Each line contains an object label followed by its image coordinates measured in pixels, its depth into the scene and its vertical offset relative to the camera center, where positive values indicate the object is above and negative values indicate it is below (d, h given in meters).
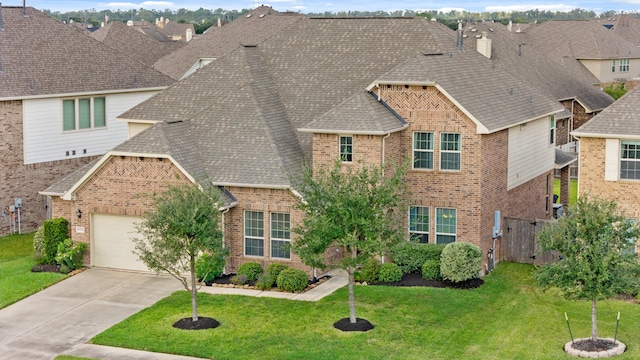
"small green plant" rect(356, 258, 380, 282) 31.88 -3.71
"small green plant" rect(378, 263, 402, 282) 31.80 -3.71
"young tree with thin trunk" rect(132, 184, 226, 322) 26.61 -2.00
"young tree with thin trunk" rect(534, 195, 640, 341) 24.91 -2.49
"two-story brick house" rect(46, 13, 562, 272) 32.53 +0.29
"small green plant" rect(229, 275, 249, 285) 31.55 -3.91
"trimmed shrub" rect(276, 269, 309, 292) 30.66 -3.81
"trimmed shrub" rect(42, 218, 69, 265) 33.81 -2.80
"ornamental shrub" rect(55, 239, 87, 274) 33.31 -3.29
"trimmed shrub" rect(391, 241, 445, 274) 32.34 -3.22
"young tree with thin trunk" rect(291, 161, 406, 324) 26.64 -1.72
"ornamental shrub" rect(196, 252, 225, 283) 27.55 -3.30
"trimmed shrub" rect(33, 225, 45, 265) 34.09 -3.13
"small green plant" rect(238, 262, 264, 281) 31.69 -3.63
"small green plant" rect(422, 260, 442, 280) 31.84 -3.63
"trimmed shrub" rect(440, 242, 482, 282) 31.19 -3.30
